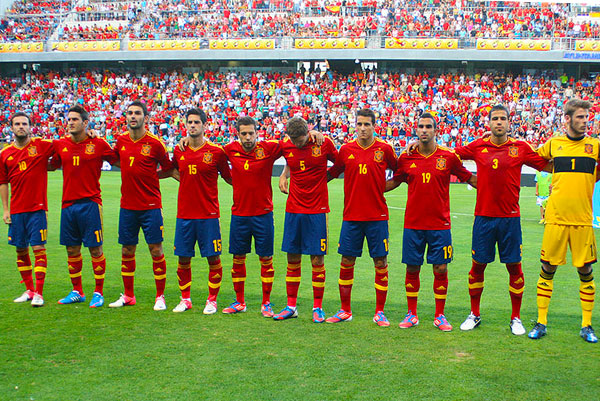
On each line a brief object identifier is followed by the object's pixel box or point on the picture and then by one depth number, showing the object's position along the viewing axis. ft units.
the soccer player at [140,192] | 25.31
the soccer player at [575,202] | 21.59
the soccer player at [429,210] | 22.95
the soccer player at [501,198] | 22.56
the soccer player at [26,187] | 25.91
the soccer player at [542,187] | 51.31
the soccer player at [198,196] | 24.80
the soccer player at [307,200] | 23.94
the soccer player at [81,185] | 25.43
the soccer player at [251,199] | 24.53
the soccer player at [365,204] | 23.45
